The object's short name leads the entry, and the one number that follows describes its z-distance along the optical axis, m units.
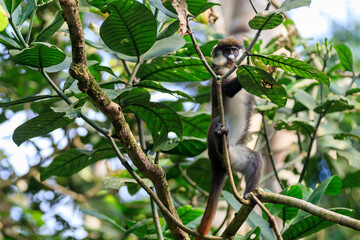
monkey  5.56
